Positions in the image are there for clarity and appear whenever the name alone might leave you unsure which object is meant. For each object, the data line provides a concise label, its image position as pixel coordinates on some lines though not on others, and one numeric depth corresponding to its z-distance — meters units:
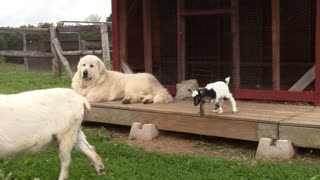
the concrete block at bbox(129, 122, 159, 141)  7.21
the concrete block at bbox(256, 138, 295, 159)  5.87
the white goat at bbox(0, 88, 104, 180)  4.66
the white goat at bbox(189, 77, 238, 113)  6.45
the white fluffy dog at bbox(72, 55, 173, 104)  8.21
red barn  8.72
